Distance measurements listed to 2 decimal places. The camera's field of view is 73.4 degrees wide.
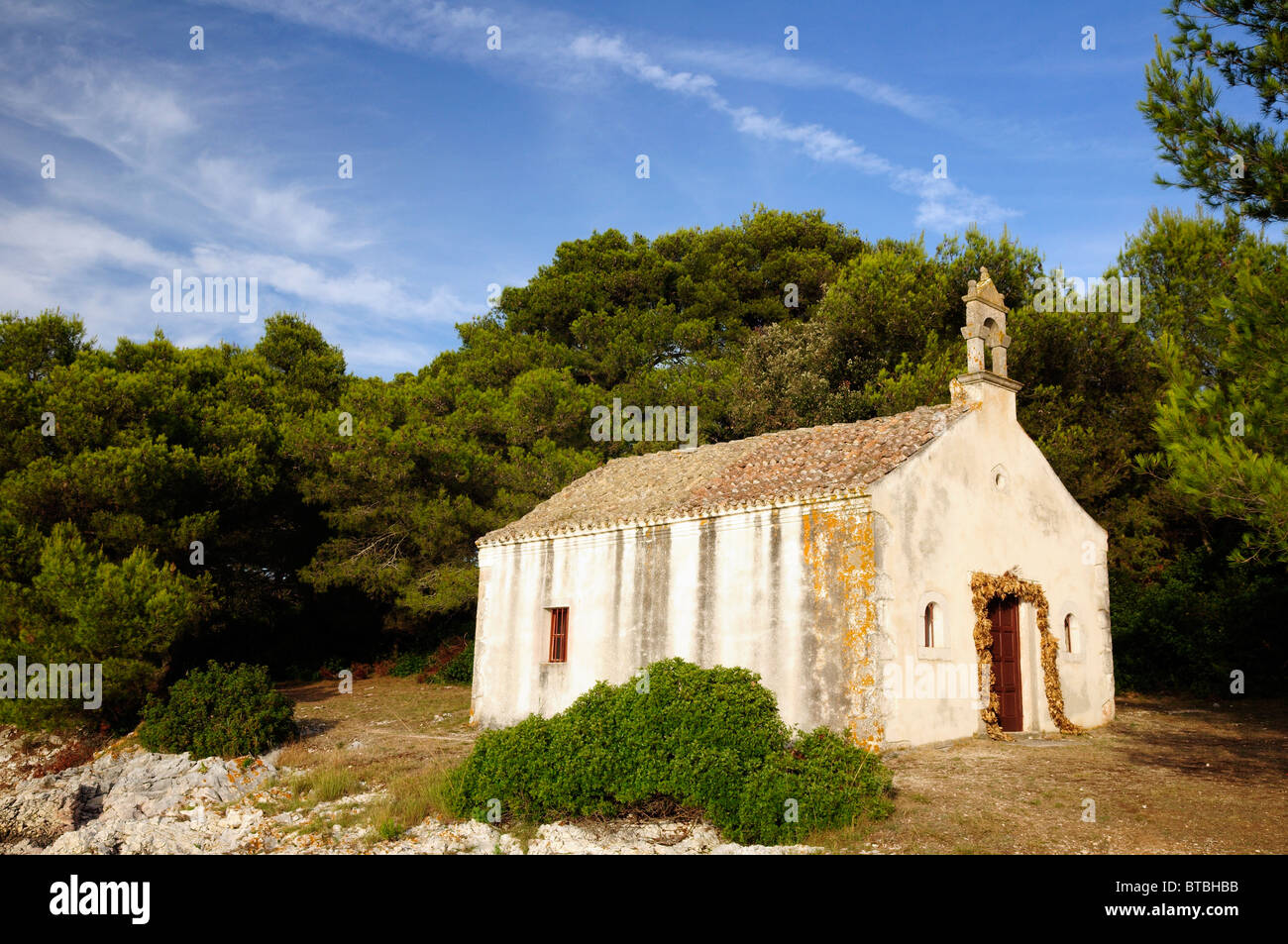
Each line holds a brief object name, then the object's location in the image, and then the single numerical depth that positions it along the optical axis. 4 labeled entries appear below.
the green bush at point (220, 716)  14.37
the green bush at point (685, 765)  8.73
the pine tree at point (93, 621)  15.41
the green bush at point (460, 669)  24.05
